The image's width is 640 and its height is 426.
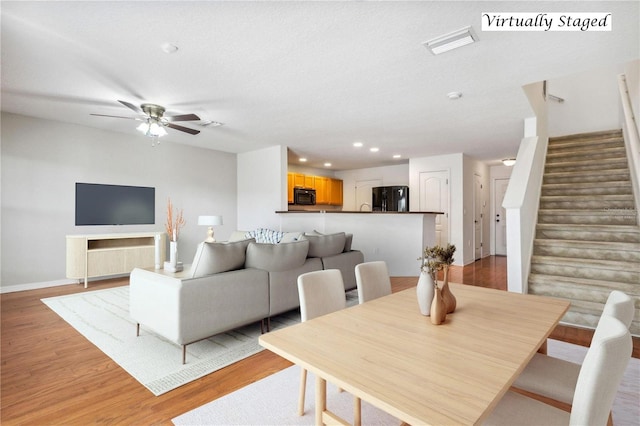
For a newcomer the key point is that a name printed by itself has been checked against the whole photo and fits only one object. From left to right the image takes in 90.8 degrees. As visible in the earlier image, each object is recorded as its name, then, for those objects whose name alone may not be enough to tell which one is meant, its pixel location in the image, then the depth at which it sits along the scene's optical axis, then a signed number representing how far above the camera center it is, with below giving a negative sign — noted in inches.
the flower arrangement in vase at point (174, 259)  127.6 -18.2
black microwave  330.6 +19.8
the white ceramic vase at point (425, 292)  62.2 -15.5
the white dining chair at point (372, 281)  84.0 -18.5
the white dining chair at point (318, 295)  71.0 -19.2
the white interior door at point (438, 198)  284.5 +15.2
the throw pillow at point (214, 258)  106.8 -15.1
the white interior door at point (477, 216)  302.5 -1.7
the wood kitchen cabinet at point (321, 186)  332.8 +33.2
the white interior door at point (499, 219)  331.6 -5.2
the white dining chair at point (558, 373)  52.8 -30.5
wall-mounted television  208.4 +7.7
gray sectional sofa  99.3 -26.3
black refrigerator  311.0 +16.4
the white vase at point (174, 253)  130.3 -15.8
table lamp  238.1 -3.7
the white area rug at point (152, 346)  92.9 -46.3
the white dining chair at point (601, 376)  35.2 -18.7
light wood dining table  35.1 -20.4
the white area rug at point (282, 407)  71.4 -46.5
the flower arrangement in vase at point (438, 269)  61.7 -10.8
